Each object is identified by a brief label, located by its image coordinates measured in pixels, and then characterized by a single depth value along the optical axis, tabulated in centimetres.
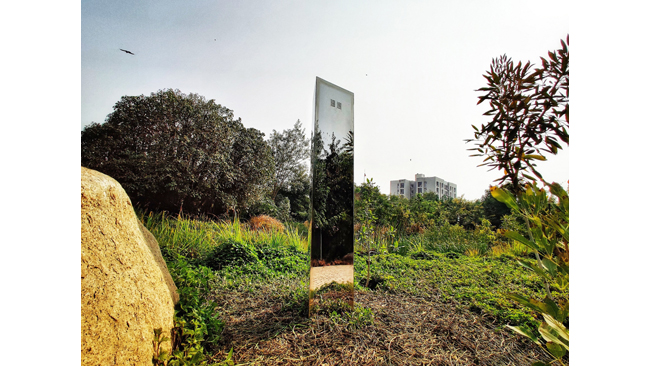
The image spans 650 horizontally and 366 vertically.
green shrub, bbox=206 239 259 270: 292
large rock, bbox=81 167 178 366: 89
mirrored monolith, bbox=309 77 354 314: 178
